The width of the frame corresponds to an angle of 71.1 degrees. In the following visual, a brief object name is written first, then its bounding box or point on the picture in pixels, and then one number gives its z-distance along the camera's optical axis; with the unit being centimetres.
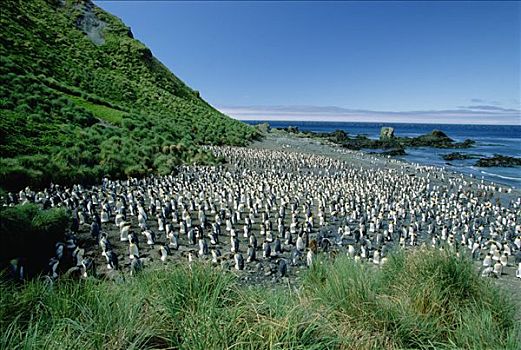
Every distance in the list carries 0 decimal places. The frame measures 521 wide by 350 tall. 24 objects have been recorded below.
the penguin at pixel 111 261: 895
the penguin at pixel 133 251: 962
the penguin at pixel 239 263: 958
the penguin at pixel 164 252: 962
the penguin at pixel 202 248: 1034
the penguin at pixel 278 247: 1079
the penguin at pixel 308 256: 954
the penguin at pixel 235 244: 1065
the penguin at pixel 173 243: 1085
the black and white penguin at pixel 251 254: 1016
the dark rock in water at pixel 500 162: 3962
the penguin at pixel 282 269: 925
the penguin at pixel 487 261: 1052
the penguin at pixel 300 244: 1115
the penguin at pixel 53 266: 806
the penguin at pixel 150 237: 1083
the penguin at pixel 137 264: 737
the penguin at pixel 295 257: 1013
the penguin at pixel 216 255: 932
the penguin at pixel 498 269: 1012
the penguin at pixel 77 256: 884
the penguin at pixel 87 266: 778
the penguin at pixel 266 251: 1055
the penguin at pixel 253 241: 1090
